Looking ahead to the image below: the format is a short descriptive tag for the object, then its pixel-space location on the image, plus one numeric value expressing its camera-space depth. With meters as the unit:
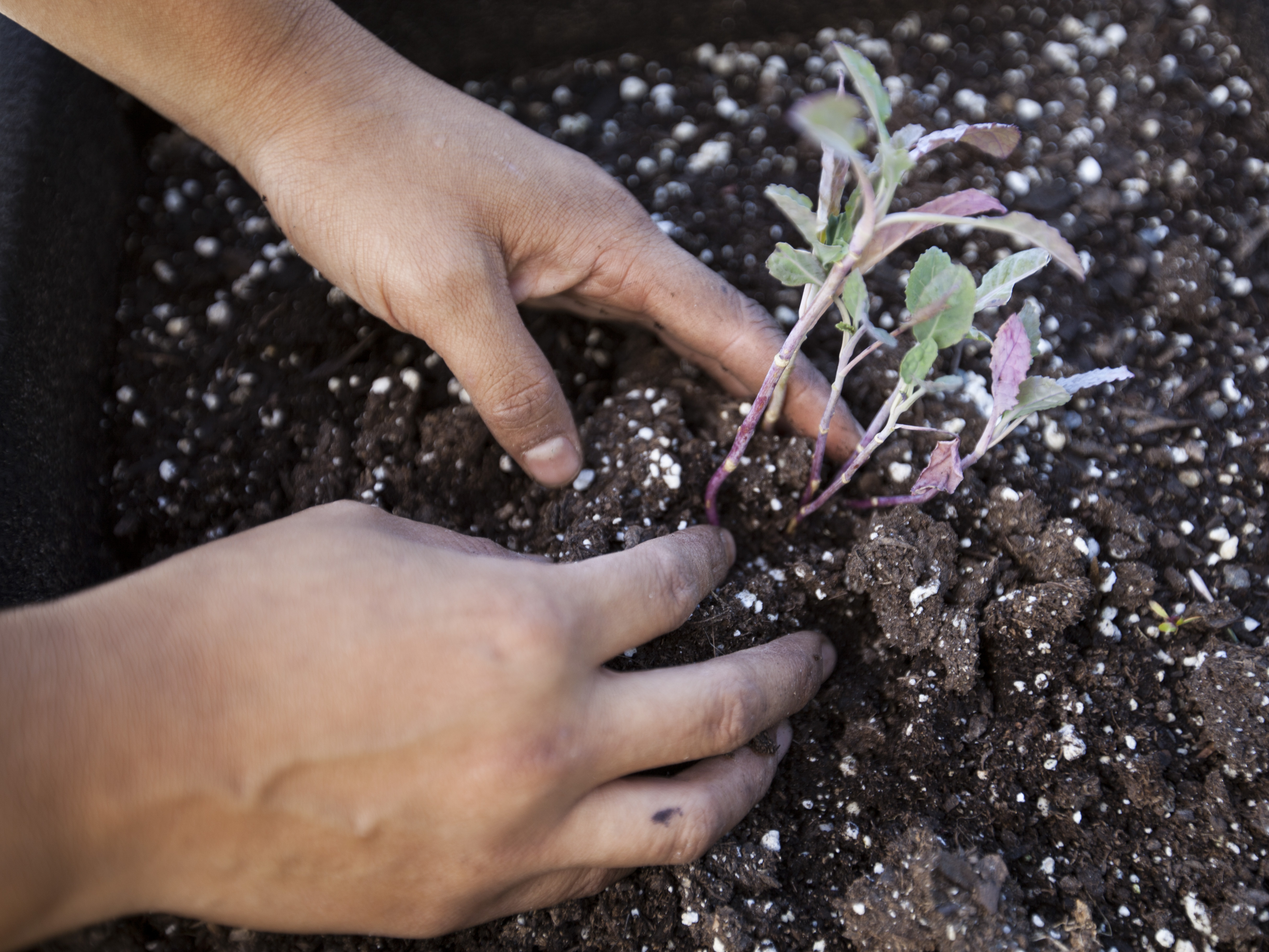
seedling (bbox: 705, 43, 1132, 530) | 0.27
